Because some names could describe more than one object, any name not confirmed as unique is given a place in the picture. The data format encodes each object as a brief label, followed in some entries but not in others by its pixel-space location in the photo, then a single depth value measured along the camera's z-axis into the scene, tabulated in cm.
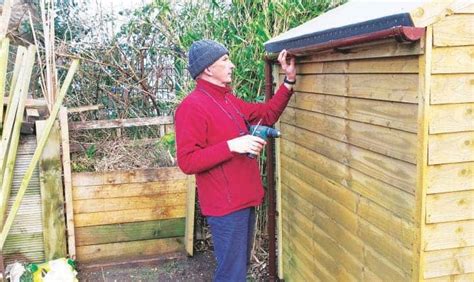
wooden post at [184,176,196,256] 454
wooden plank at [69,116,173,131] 471
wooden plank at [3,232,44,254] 427
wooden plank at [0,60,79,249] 376
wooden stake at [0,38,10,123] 347
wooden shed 192
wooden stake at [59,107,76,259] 426
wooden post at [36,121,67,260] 425
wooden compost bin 443
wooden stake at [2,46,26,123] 415
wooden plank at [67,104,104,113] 496
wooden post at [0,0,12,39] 342
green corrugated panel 421
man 277
